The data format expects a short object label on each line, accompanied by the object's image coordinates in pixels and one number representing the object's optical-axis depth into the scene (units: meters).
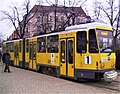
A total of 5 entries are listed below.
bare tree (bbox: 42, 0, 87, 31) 35.62
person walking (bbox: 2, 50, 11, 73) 19.77
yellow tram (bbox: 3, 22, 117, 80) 13.27
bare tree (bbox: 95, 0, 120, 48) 34.53
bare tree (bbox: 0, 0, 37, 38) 45.78
